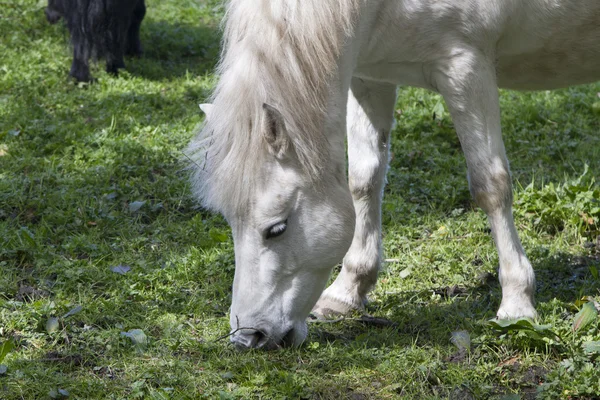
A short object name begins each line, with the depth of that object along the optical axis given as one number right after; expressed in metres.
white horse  6.11
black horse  13.92
